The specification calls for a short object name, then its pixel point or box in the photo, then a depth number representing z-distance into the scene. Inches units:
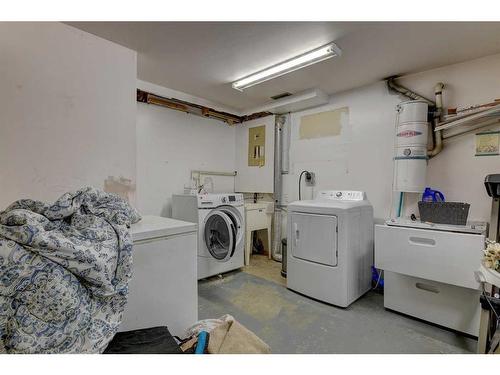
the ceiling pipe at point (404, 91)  91.8
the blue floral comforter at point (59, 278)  29.0
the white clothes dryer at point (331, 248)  83.7
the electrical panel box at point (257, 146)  146.4
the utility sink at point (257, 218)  128.8
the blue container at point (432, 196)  88.4
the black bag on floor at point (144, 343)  36.8
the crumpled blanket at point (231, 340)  40.6
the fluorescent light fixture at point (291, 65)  77.3
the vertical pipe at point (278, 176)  138.4
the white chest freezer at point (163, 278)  44.4
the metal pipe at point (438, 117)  88.2
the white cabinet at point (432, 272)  64.6
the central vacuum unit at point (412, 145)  85.4
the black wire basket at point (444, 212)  71.7
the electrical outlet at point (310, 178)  126.6
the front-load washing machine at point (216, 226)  108.0
